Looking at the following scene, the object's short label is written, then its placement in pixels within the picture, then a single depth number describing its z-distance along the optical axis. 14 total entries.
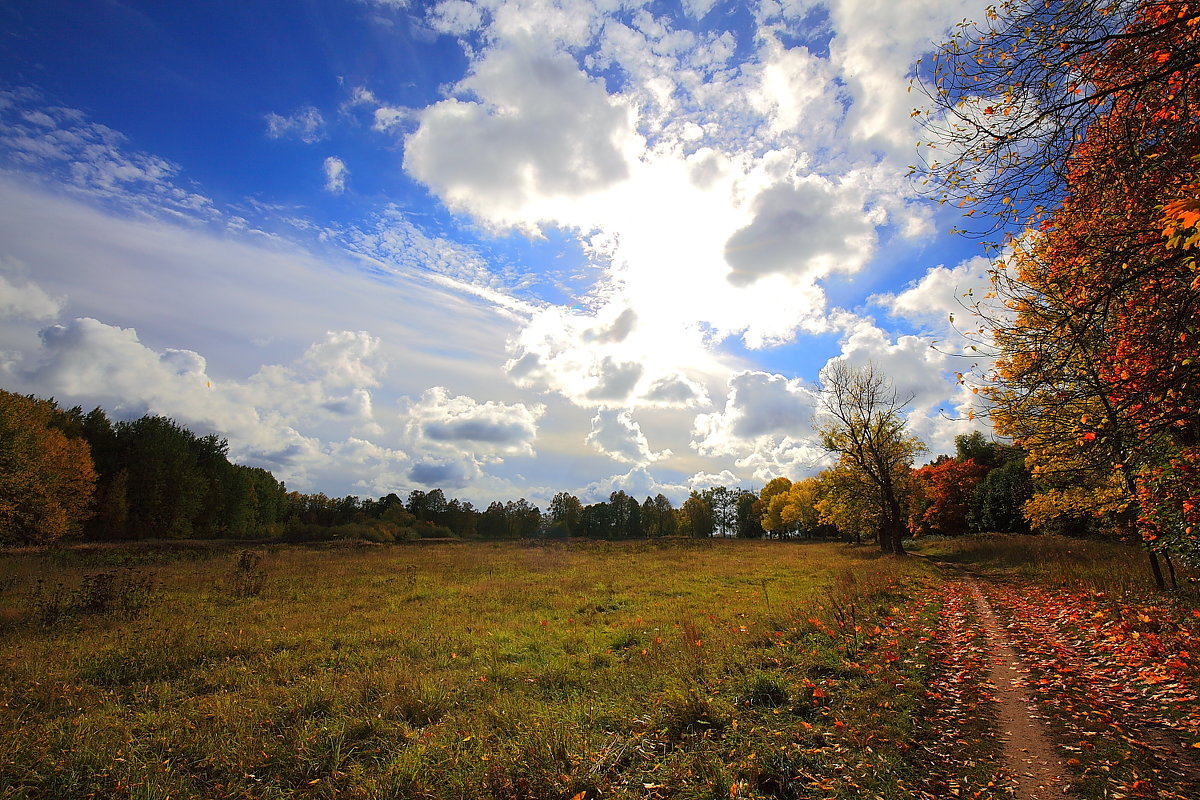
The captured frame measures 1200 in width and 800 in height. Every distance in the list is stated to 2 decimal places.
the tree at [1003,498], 49.06
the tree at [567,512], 118.81
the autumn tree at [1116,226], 5.24
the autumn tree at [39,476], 32.47
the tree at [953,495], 61.30
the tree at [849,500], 34.81
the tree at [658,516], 122.88
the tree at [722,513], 124.81
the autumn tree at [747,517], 117.75
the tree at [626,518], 119.06
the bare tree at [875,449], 31.44
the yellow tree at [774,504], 89.57
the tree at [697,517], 119.38
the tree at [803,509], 68.22
